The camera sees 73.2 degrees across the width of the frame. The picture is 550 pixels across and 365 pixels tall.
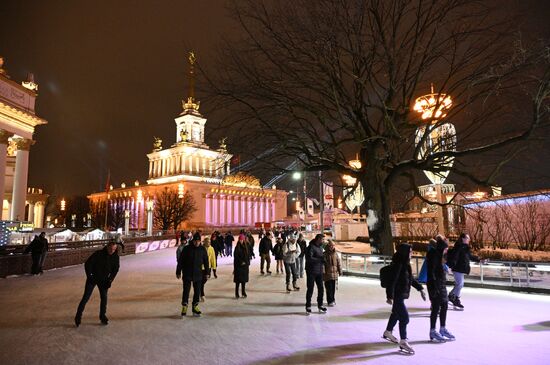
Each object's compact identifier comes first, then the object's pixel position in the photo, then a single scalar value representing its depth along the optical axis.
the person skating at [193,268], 8.65
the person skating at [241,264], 10.73
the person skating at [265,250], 16.50
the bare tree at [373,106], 13.93
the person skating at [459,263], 8.96
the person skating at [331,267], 9.20
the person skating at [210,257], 10.51
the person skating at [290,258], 12.07
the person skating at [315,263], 8.98
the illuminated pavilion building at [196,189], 92.69
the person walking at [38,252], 16.27
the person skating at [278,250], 15.91
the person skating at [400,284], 6.16
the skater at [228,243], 26.05
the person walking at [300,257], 12.65
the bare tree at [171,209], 70.50
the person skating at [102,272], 7.79
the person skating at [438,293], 6.45
